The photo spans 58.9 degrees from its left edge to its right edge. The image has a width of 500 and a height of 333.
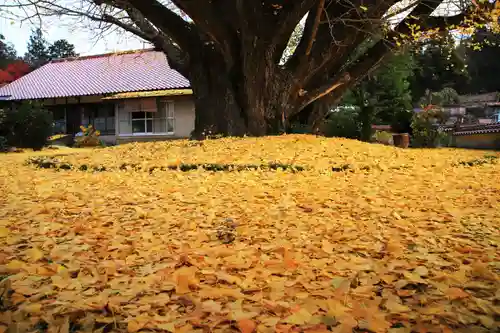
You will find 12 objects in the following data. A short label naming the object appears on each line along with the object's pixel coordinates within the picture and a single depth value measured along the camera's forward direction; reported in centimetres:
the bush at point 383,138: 1678
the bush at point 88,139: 1941
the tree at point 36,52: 4712
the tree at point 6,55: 3322
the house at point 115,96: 2062
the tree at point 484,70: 3019
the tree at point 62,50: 4112
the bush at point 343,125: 1800
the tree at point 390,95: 2116
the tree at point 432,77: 2892
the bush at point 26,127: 1550
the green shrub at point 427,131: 1462
